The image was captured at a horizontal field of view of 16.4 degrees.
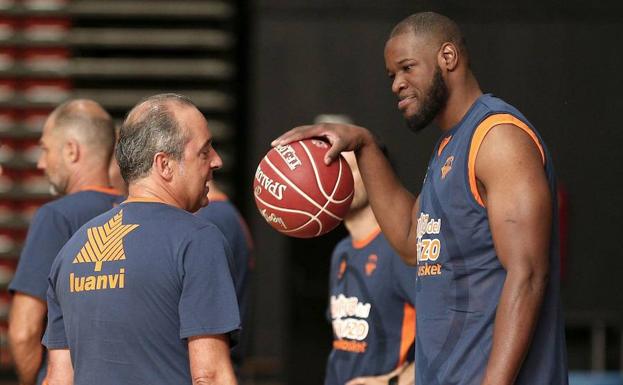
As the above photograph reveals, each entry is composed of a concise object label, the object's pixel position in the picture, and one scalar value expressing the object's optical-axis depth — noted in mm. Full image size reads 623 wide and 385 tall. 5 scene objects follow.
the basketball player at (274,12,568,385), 6267
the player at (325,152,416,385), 8731
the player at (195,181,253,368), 10866
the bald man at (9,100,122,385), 8716
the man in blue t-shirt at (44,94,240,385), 6100
